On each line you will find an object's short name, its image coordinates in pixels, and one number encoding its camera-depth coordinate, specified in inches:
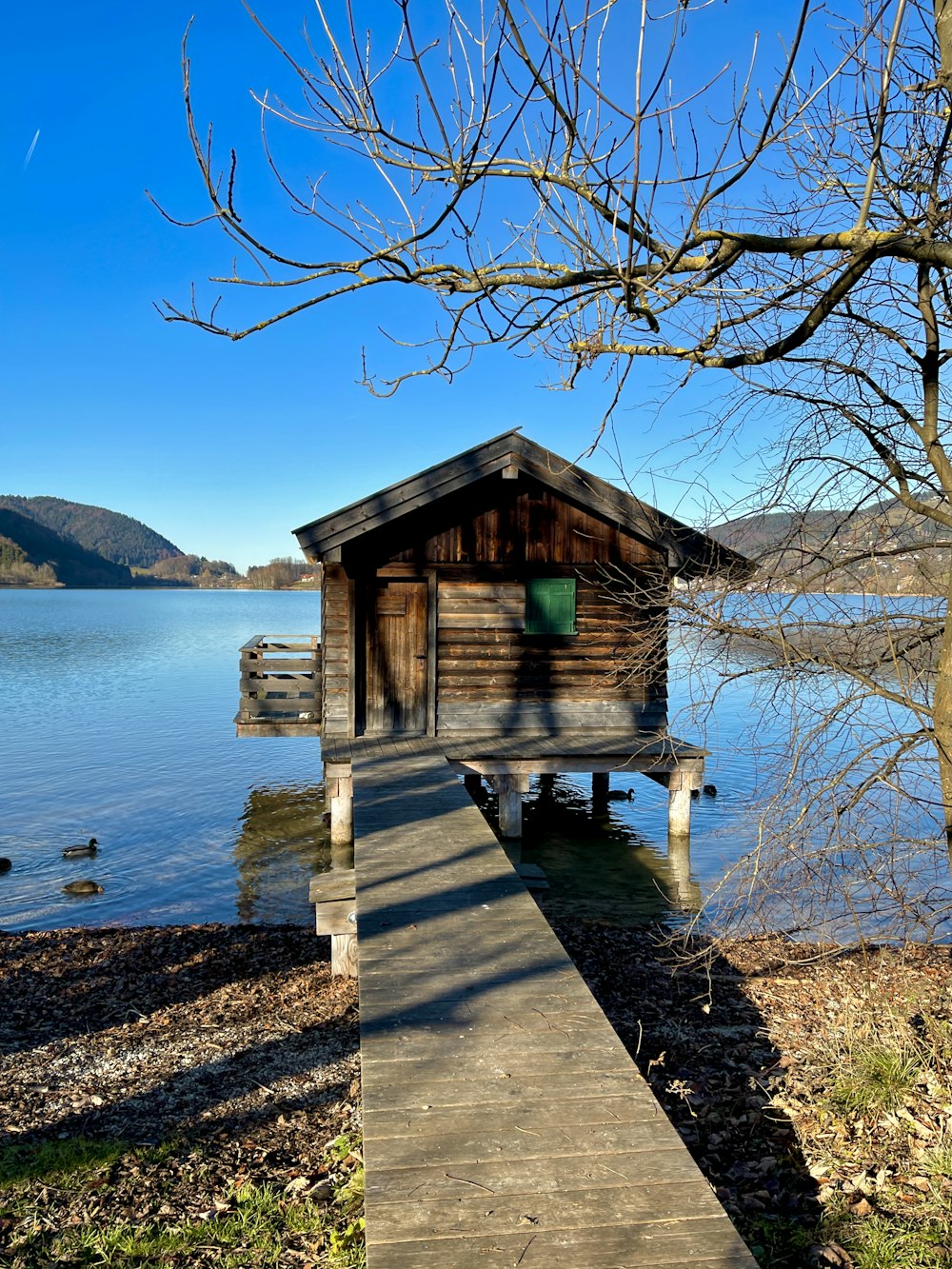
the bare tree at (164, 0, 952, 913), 138.0
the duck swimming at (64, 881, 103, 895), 526.0
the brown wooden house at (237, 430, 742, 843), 580.4
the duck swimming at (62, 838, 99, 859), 605.0
